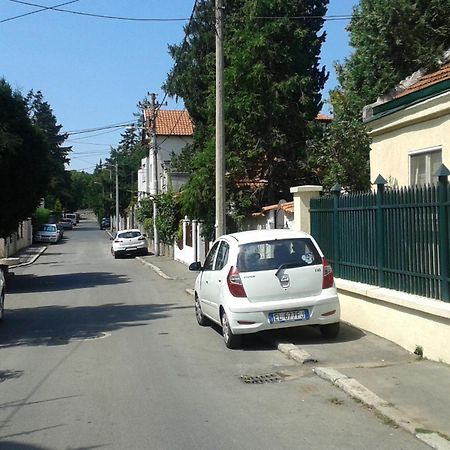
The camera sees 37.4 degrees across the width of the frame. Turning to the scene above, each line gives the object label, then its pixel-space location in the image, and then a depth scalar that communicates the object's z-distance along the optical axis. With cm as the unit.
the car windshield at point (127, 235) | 3906
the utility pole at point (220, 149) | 1581
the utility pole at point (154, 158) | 3751
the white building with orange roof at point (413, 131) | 1056
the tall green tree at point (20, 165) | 2105
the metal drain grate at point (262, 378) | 765
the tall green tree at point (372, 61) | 1584
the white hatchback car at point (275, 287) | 945
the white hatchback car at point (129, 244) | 3853
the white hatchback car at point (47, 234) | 5675
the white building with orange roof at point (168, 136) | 5594
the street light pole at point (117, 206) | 6912
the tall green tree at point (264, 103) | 2028
